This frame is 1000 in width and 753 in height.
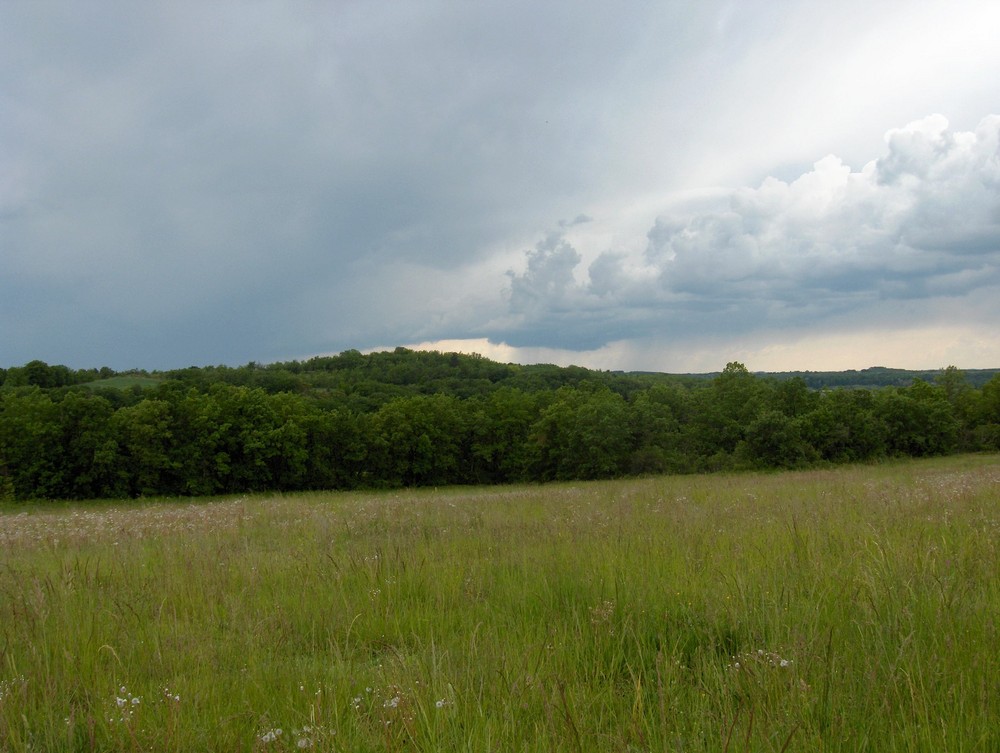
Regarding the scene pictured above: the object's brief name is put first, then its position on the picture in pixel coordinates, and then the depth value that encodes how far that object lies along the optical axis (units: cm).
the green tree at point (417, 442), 6203
